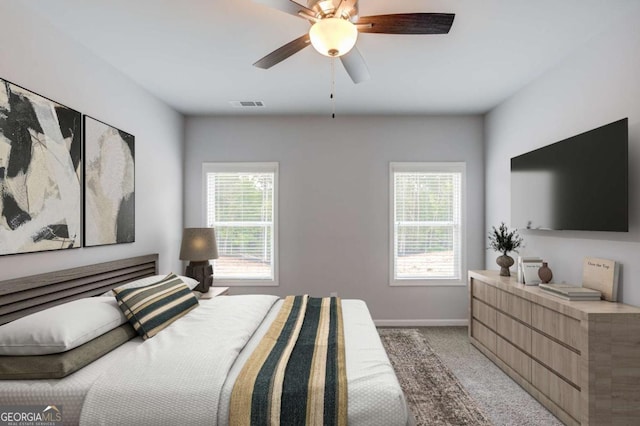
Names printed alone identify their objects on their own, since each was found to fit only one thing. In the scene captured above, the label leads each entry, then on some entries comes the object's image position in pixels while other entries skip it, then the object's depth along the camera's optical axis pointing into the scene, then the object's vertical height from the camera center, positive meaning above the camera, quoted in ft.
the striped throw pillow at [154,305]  7.56 -1.99
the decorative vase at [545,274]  10.37 -1.62
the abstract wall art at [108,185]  9.75 +0.83
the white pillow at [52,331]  5.90 -1.92
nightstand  12.46 -2.72
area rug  8.46 -4.56
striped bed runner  5.13 -2.46
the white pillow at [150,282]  8.56 -1.68
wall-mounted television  8.23 +0.85
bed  5.21 -2.49
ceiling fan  6.14 +3.30
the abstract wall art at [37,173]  7.26 +0.88
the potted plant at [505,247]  12.28 -1.05
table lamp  13.15 -1.38
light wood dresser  7.54 -3.11
